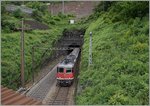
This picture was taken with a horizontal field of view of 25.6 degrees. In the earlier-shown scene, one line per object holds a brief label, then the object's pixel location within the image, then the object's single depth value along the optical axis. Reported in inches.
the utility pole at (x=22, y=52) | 931.2
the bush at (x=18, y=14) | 2011.1
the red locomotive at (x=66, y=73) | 1141.7
